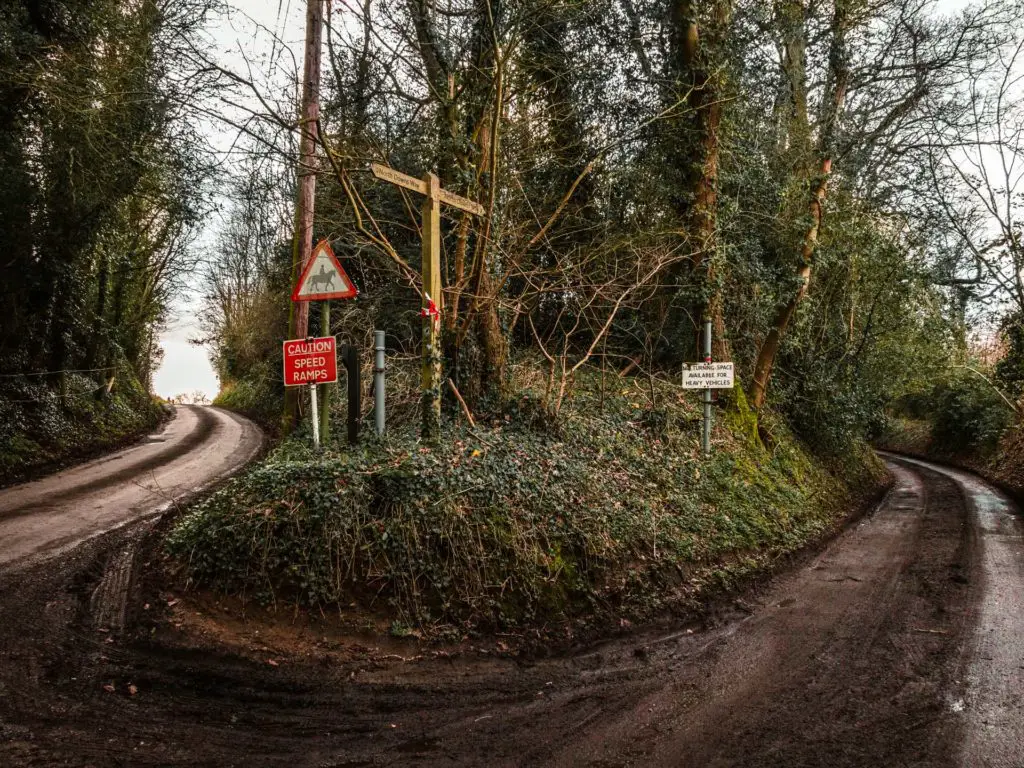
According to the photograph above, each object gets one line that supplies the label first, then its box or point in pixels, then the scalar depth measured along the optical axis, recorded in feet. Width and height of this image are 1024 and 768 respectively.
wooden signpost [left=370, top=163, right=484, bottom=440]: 20.33
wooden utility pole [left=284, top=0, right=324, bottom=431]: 28.30
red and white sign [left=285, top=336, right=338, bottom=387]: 19.16
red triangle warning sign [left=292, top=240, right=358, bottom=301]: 19.27
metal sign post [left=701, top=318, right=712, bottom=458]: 28.40
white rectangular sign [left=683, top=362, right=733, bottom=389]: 27.89
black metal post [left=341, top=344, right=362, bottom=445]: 19.62
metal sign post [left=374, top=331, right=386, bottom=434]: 19.57
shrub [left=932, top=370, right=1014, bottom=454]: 62.34
